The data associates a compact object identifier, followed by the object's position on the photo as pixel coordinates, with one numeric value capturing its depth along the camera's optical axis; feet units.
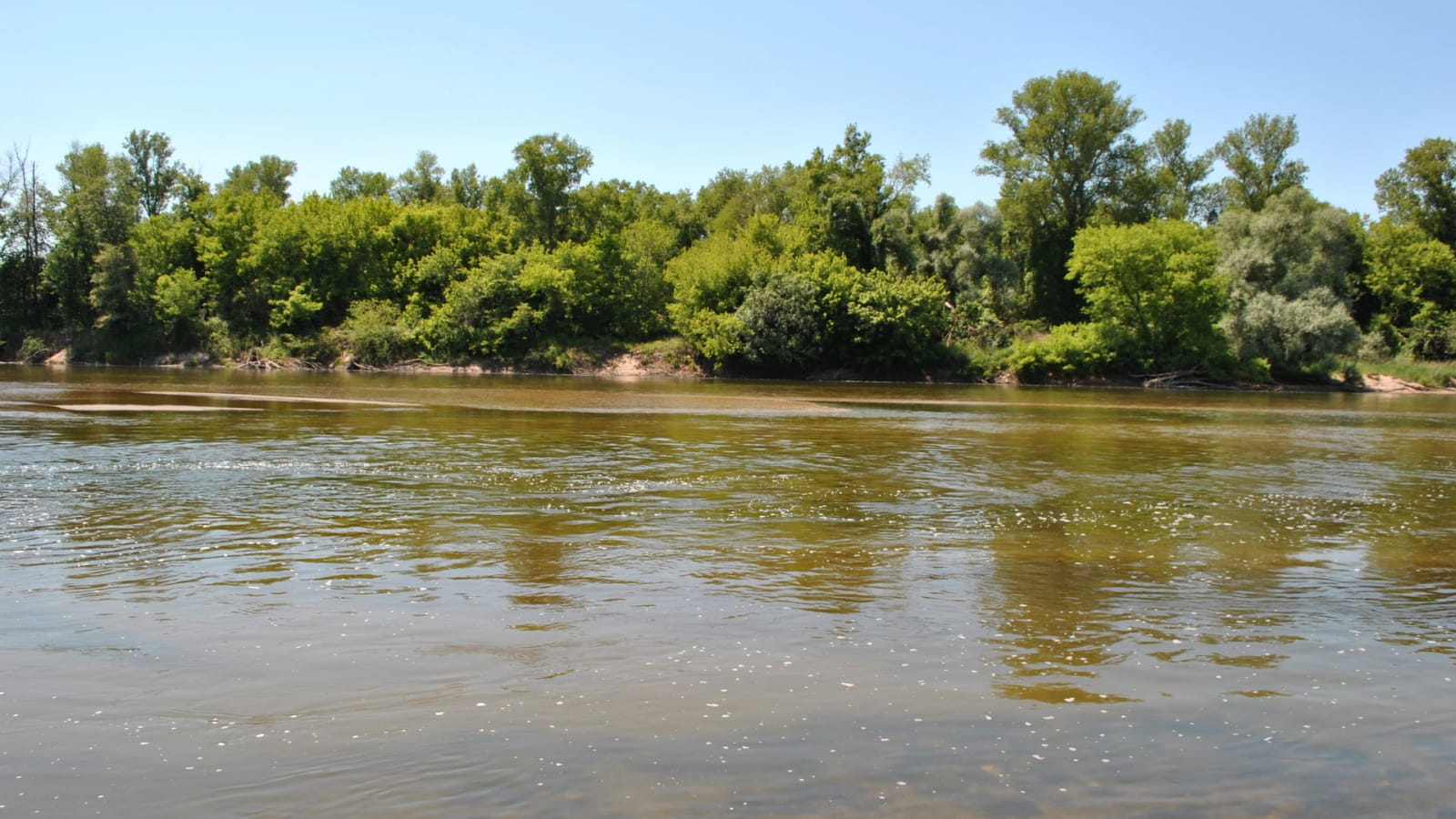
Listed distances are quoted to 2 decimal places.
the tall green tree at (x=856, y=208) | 265.75
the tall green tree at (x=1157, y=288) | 223.51
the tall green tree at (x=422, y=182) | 415.44
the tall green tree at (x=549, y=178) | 299.99
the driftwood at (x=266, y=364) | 271.65
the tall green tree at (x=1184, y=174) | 319.27
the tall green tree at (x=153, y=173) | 339.77
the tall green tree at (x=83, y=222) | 298.76
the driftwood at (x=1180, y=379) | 221.25
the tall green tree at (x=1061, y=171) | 274.98
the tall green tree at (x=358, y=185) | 415.44
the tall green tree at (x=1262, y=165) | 302.66
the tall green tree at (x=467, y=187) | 398.21
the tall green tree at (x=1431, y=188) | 276.41
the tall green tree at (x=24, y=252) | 306.35
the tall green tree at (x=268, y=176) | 413.59
